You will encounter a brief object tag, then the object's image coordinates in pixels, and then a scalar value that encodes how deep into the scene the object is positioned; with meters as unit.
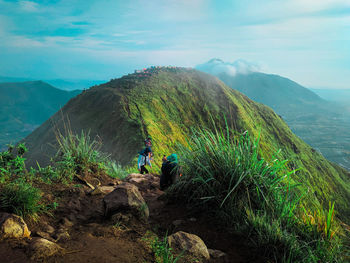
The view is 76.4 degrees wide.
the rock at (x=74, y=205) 3.25
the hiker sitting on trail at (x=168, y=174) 5.19
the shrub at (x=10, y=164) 3.38
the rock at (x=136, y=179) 5.57
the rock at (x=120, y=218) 2.86
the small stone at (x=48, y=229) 2.54
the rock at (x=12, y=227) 2.23
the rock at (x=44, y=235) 2.37
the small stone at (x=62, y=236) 2.38
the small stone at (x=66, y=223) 2.75
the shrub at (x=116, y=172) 6.21
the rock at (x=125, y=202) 3.02
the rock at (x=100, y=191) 3.87
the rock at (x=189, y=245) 2.42
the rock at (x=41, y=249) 2.01
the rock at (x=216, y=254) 2.51
